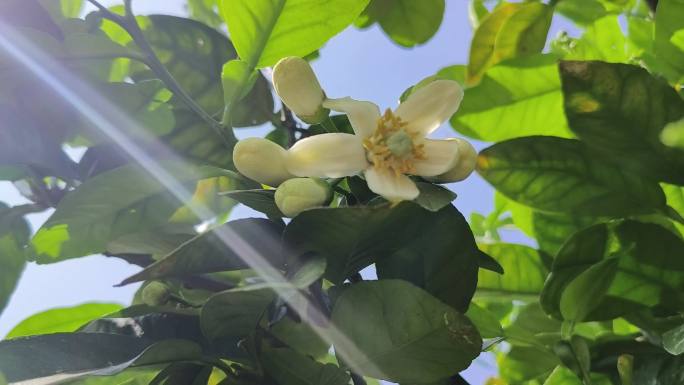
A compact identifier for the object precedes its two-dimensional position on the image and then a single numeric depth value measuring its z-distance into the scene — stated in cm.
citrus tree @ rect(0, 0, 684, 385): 20
